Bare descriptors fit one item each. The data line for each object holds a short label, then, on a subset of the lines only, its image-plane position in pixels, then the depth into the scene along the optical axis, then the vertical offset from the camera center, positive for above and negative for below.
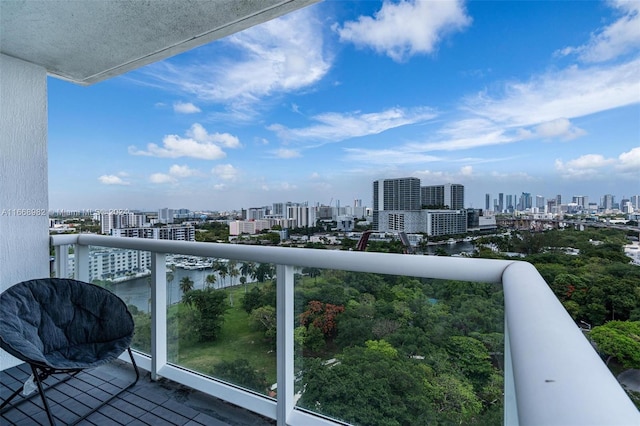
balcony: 0.54 -0.21
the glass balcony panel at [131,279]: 3.00 -0.70
